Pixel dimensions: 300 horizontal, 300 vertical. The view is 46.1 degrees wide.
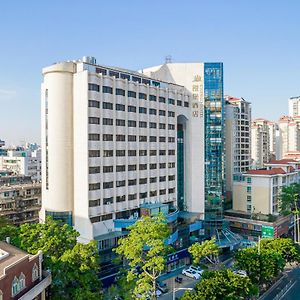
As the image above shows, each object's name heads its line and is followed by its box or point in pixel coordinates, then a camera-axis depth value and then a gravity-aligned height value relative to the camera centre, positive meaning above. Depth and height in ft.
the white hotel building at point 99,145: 141.79 +6.00
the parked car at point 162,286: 140.46 -52.32
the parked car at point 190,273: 156.35 -51.85
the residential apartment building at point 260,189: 211.82 -19.80
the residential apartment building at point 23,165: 317.83 -4.75
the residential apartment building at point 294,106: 586.45 +84.83
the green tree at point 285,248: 149.38 -38.96
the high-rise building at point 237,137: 249.34 +14.79
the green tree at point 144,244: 101.96 -26.08
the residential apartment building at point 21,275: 75.41 -26.78
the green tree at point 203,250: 126.82 -33.28
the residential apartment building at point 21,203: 194.18 -24.34
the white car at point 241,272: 145.08 -48.64
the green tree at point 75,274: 92.68 -30.66
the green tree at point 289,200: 207.21 -25.68
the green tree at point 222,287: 102.42 -38.95
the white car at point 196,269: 159.66 -51.09
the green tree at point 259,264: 129.29 -39.86
